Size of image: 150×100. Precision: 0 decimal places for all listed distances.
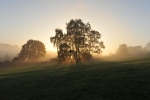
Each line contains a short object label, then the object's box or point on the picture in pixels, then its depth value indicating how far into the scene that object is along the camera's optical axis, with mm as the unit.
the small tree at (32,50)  117775
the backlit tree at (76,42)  62812
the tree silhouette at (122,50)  164012
